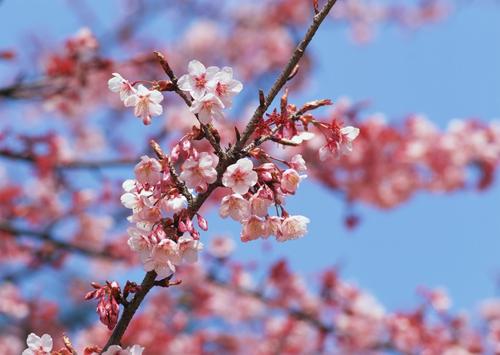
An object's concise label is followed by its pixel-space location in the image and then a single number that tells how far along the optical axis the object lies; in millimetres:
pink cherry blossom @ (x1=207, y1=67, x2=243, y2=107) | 4555
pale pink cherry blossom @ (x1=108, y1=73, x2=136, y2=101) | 4613
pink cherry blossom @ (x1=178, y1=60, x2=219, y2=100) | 4508
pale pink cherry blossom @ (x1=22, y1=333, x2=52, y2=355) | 4426
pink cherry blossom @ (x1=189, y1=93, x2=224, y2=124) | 4410
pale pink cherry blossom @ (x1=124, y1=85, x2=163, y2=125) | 4562
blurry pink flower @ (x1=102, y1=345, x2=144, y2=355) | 4234
